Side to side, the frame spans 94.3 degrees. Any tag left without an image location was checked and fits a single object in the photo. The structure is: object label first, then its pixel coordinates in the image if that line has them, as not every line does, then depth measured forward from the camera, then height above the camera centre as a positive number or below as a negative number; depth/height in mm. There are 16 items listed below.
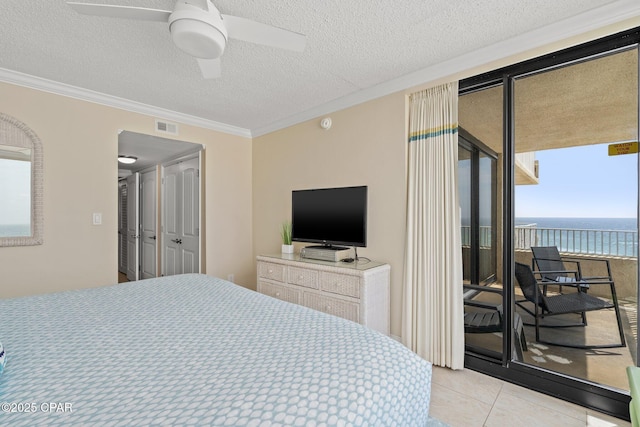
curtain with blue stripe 2334 -191
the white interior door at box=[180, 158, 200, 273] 4059 -35
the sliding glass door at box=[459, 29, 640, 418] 1875 -54
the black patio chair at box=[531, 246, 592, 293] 2137 -418
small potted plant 3414 -335
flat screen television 2799 -27
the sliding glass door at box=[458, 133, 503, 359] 2531 -236
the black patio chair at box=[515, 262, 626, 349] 2129 -669
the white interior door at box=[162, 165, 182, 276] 4539 -146
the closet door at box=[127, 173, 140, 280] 5297 -181
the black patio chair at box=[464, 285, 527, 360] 2299 -903
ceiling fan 1441 +980
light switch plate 2982 -27
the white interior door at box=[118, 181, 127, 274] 5914 -258
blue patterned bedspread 722 -472
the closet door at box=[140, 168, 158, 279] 5027 -154
